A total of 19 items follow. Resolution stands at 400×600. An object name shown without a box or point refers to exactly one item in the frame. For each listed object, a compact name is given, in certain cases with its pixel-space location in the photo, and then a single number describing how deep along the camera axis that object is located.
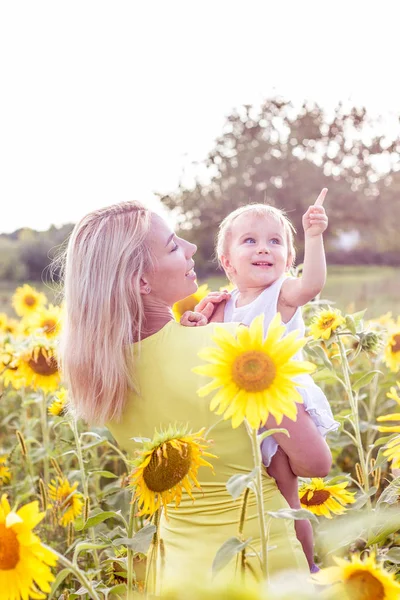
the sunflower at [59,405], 2.10
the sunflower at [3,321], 3.65
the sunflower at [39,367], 2.34
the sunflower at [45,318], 2.83
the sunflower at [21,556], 0.83
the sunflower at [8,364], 2.53
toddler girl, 1.59
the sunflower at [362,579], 0.79
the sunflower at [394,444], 1.08
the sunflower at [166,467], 1.12
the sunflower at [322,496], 1.70
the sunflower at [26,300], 3.74
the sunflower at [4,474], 2.54
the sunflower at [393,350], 2.53
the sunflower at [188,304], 2.49
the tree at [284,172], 13.65
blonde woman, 1.29
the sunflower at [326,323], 1.92
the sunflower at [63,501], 2.26
